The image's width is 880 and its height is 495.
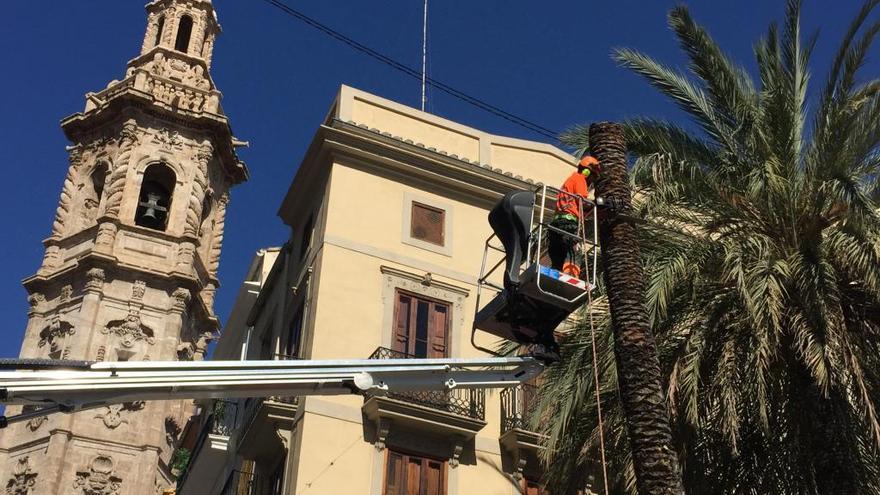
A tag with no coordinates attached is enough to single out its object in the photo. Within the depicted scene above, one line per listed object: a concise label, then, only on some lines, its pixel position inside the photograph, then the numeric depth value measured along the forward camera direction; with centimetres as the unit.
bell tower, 3878
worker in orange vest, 1283
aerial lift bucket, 1203
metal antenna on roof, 2950
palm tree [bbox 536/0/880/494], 1452
